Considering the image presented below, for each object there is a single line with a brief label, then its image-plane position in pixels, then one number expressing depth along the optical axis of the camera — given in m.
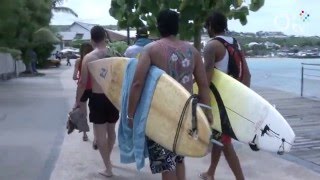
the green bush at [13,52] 14.12
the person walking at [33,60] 19.58
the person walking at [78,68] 4.23
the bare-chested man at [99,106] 3.98
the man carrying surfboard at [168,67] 2.75
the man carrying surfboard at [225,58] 3.34
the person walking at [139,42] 4.50
